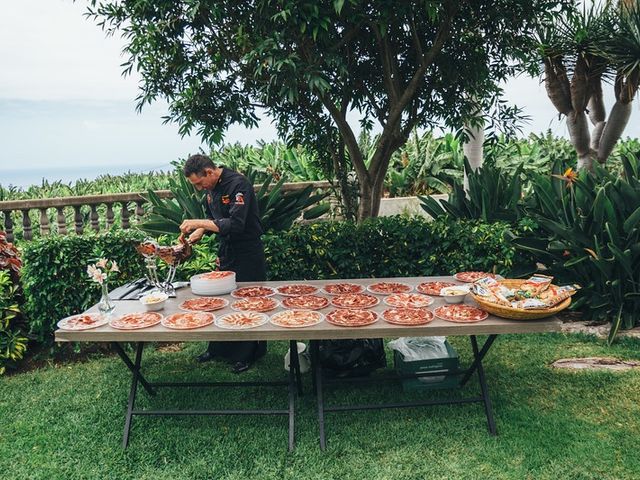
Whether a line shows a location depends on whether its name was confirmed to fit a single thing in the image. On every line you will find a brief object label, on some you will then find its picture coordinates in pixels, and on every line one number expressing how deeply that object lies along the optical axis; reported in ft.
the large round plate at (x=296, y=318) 11.37
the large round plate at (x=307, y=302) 12.65
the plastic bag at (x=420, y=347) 14.90
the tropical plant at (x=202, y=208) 20.42
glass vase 12.60
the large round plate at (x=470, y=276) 14.25
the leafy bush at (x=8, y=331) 17.16
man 14.66
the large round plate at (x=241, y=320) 11.41
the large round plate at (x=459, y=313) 11.39
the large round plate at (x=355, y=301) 12.59
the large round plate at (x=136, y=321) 11.56
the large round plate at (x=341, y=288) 13.87
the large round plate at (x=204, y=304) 12.66
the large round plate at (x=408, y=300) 12.42
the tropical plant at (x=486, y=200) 21.47
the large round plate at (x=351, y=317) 11.27
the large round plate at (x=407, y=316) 11.19
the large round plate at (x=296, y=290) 13.82
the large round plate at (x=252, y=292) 13.80
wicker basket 11.14
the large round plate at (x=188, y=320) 11.43
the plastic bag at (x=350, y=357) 15.21
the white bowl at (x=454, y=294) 12.53
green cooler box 14.78
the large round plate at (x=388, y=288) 13.67
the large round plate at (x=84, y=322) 11.65
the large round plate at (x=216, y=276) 13.91
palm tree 27.78
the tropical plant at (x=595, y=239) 17.63
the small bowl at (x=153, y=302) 12.66
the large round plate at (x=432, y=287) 13.41
